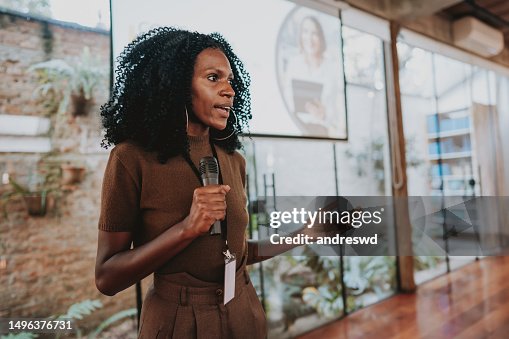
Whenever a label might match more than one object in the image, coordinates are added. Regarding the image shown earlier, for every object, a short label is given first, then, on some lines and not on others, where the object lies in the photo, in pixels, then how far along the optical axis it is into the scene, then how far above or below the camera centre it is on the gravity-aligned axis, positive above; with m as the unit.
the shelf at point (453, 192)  4.01 -0.08
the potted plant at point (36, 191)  1.70 +0.04
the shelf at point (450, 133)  4.05 +0.62
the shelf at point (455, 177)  4.11 +0.10
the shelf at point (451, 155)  4.06 +0.36
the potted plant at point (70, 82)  1.83 +0.63
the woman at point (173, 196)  0.77 -0.01
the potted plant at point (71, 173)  1.89 +0.13
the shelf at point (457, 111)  4.06 +0.92
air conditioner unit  3.69 +1.60
